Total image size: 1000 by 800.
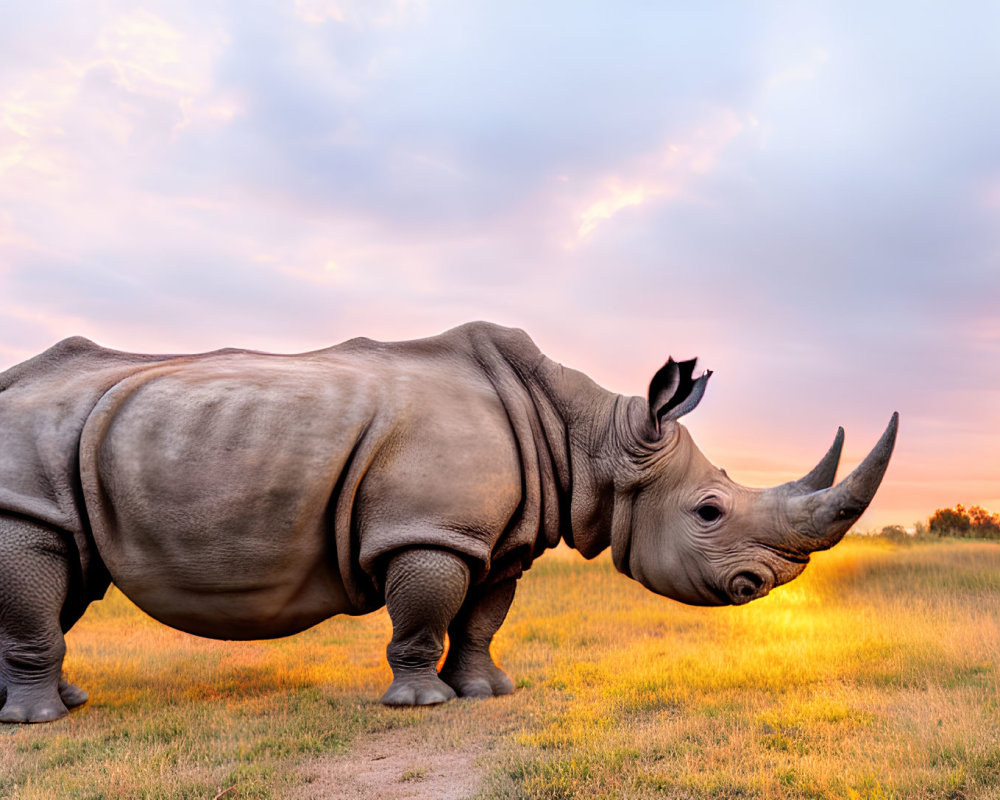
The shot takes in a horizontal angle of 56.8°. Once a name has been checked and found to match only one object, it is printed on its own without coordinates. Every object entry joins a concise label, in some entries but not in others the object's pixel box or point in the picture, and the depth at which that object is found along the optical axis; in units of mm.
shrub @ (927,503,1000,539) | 22819
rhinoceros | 6785
